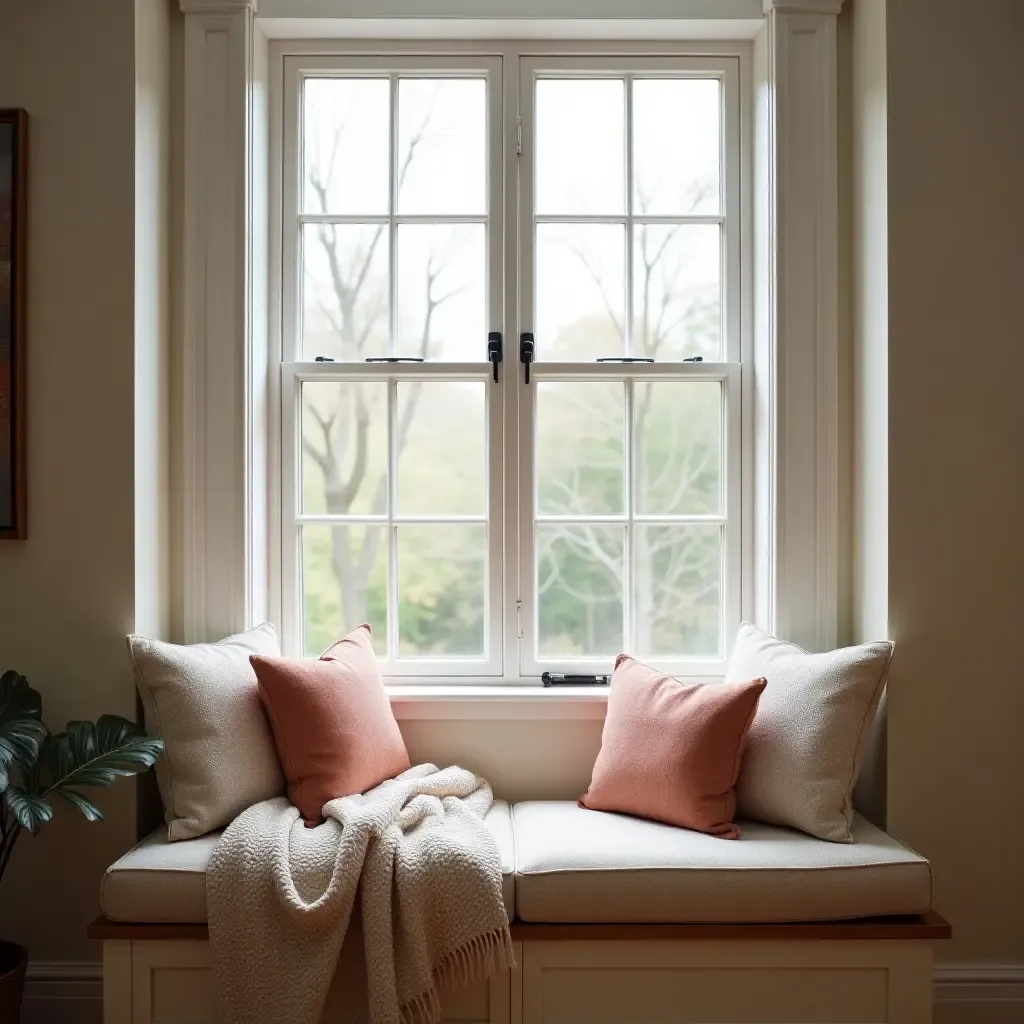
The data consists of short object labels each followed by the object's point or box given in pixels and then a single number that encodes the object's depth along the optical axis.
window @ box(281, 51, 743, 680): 2.76
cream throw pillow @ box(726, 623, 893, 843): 2.21
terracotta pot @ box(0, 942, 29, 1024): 2.03
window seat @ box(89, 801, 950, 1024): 2.02
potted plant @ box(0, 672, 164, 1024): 1.99
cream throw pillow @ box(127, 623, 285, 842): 2.18
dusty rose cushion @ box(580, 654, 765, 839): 2.23
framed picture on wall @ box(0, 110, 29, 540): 2.34
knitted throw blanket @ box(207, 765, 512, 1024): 1.89
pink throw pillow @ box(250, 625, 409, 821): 2.23
